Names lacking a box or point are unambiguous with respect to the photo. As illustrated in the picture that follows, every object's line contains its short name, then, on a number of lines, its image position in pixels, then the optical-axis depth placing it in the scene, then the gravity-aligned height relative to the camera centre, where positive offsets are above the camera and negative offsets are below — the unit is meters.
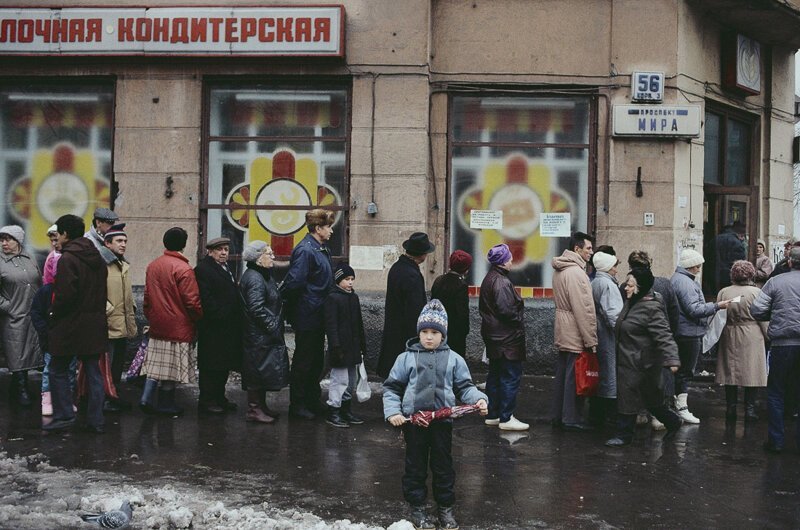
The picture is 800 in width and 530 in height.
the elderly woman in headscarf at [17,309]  9.46 -0.39
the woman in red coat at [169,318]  8.85 -0.42
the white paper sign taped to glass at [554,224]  12.56 +0.80
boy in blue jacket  5.70 -0.74
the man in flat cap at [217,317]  9.02 -0.41
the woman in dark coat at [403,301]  8.77 -0.21
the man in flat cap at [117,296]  9.06 -0.22
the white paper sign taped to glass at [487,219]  12.61 +0.85
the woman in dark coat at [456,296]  8.90 -0.15
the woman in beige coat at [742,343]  9.49 -0.59
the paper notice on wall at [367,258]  12.19 +0.27
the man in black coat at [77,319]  7.91 -0.40
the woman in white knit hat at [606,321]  8.88 -0.36
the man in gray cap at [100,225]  9.19 +0.49
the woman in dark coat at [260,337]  8.74 -0.58
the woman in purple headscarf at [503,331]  8.73 -0.47
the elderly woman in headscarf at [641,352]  8.05 -0.59
